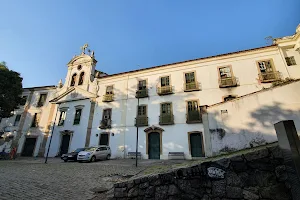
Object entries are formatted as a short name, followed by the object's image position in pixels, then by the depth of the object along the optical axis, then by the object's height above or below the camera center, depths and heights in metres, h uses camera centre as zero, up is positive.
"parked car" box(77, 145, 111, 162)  14.44 +0.26
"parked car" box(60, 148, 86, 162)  15.39 +0.06
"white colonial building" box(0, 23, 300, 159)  15.38 +6.13
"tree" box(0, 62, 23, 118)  18.52 +7.57
